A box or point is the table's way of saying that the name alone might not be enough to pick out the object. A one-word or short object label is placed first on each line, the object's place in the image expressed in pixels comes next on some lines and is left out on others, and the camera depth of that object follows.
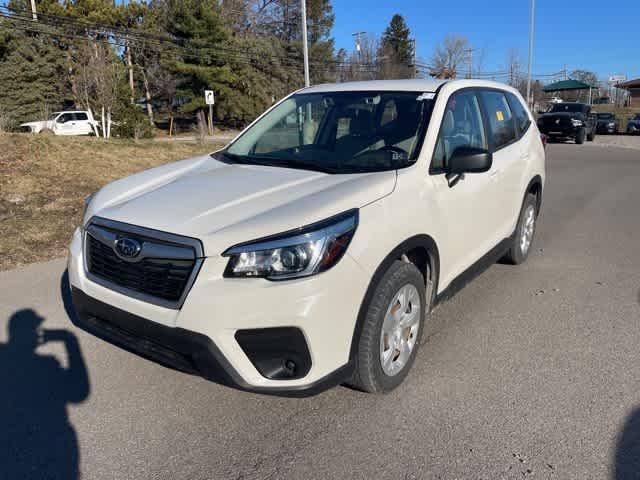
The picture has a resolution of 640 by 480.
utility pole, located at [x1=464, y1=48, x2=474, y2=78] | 59.12
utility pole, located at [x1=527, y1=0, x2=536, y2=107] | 37.83
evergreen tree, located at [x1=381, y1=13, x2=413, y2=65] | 71.94
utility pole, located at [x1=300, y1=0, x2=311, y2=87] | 21.33
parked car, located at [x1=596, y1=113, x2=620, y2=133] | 32.16
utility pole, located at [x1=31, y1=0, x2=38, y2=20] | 35.83
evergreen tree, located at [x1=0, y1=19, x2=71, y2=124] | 35.72
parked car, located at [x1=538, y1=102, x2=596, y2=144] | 23.75
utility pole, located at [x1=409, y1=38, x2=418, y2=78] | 64.39
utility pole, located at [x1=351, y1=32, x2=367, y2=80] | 54.69
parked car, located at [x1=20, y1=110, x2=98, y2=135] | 27.23
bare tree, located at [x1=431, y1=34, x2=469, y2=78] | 58.72
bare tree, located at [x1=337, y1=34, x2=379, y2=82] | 53.59
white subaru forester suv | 2.48
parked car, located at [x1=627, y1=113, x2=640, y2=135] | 31.77
